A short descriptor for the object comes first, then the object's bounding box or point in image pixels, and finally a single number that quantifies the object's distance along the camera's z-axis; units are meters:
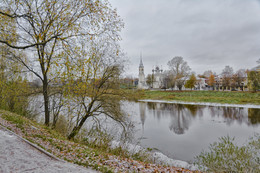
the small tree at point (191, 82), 52.65
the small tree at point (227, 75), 58.01
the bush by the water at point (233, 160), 5.67
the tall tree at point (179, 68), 51.91
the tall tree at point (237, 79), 57.74
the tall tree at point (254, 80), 40.55
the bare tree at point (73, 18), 6.36
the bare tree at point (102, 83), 8.67
